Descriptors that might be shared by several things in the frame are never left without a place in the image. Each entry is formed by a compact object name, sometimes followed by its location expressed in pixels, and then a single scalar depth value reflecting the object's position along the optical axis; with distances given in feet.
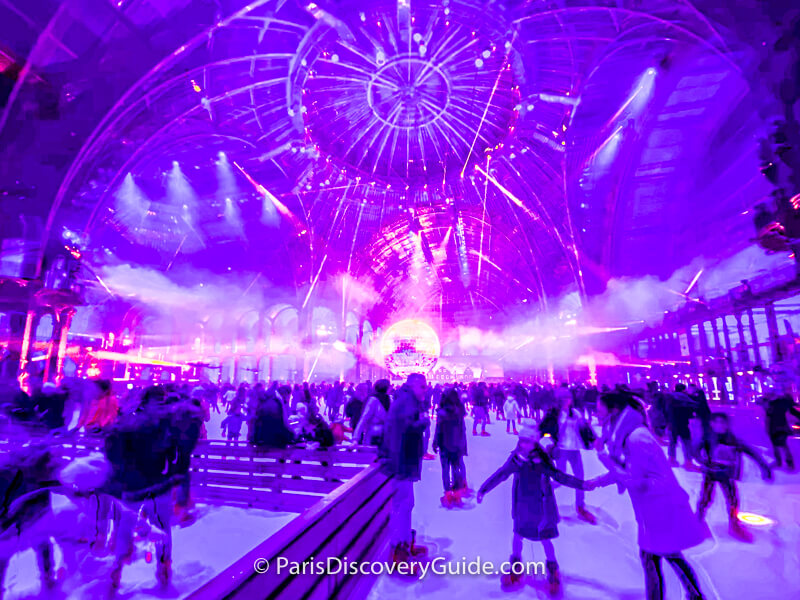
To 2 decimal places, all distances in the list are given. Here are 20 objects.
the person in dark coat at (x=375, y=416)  16.94
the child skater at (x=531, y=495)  10.36
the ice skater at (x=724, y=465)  13.26
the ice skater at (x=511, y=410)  41.65
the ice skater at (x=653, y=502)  7.48
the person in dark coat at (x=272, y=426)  16.89
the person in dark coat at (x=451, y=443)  18.43
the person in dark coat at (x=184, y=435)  11.99
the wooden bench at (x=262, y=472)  15.23
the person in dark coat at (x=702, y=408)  15.70
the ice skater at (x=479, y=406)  42.50
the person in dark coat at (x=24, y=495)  8.30
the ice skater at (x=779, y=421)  20.80
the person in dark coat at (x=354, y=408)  27.76
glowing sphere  131.03
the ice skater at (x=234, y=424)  28.32
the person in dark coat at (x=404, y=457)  12.16
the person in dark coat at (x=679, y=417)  21.36
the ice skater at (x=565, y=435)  17.35
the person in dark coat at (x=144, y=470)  10.39
